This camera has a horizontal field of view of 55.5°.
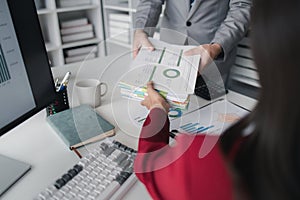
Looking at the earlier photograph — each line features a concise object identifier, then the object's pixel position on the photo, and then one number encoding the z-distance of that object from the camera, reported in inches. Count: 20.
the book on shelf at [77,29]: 106.9
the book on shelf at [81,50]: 111.0
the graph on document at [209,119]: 33.9
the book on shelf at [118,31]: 100.4
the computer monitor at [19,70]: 26.9
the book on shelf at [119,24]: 100.5
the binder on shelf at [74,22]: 105.9
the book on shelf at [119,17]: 99.6
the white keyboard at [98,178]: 24.5
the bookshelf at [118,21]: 96.3
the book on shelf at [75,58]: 111.7
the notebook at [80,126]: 32.1
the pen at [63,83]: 36.7
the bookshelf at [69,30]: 101.3
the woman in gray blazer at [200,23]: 47.4
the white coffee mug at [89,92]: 38.6
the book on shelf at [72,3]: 103.3
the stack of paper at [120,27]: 99.3
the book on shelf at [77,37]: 108.1
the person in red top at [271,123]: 12.2
